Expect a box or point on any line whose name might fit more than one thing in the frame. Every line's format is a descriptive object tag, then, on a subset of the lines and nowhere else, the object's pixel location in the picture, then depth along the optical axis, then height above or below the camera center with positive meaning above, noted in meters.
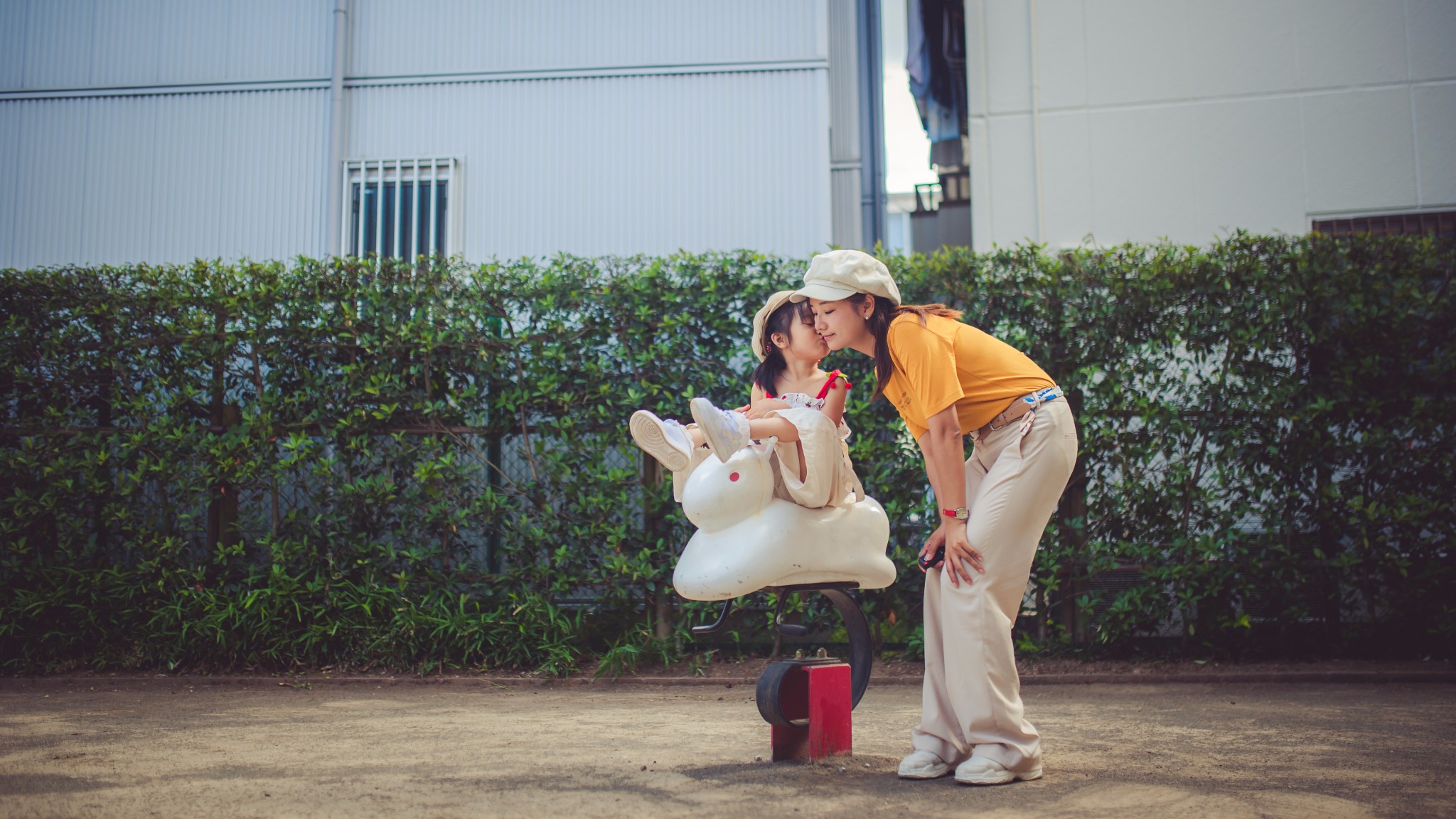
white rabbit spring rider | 3.05 -0.10
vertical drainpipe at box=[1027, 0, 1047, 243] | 7.58 +3.13
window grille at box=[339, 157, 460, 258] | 8.25 +2.55
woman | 2.84 +0.09
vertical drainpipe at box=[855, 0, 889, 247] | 9.22 +3.76
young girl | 3.07 +0.28
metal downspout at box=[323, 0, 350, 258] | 8.21 +3.22
